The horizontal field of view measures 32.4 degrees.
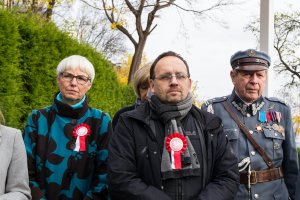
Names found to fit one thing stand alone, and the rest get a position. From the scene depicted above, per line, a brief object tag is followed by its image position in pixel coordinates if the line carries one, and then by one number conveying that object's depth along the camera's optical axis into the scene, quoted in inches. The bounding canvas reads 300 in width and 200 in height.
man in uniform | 130.3
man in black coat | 110.0
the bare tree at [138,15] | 815.7
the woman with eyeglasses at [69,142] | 128.2
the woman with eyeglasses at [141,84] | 159.9
